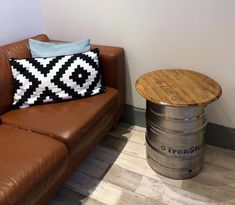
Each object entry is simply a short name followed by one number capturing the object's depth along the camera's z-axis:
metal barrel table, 1.39
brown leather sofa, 1.10
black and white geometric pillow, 1.58
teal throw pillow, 1.70
